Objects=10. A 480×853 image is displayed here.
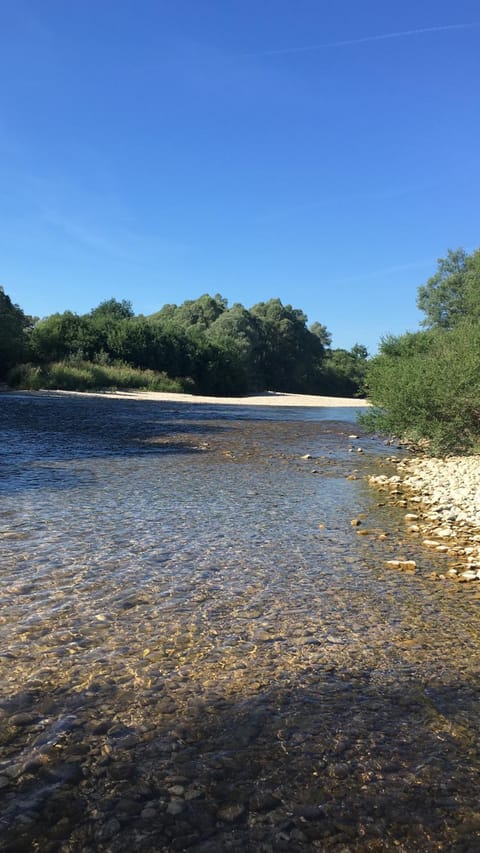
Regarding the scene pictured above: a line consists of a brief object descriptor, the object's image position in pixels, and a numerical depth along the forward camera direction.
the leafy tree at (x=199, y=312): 103.31
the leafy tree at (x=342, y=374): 114.94
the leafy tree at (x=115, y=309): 103.12
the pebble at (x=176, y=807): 3.10
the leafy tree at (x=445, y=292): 75.69
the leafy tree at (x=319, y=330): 149.12
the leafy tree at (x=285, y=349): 102.88
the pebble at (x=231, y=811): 3.09
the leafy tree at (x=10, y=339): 51.85
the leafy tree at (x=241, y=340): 83.75
